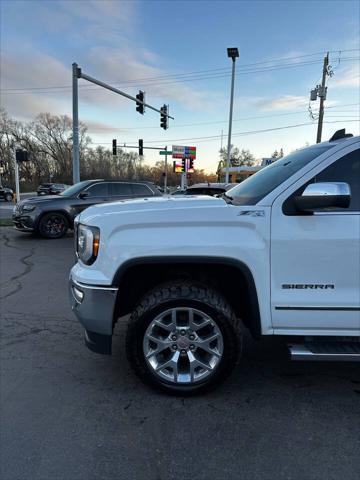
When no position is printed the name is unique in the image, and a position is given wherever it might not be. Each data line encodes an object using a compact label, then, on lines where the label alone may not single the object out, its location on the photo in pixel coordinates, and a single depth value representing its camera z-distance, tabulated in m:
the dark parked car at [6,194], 38.47
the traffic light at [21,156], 18.23
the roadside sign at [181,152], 29.81
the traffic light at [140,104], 19.42
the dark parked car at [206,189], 10.14
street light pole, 22.62
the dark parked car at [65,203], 10.55
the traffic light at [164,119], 21.96
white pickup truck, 2.57
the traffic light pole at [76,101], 15.31
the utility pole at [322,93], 24.59
